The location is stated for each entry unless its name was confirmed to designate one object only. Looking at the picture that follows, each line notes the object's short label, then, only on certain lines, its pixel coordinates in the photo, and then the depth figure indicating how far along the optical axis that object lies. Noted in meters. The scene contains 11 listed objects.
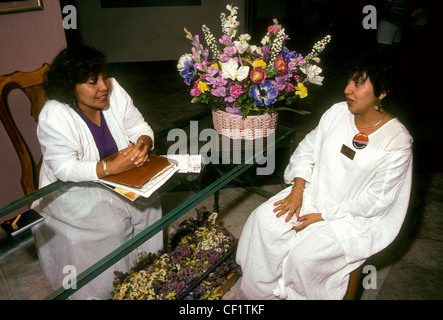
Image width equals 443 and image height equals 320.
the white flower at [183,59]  1.84
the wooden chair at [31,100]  1.93
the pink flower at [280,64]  1.73
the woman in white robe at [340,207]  1.63
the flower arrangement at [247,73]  1.73
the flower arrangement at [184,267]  1.79
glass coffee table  1.27
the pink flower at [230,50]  1.71
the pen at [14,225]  1.35
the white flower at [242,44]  1.74
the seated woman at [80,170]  1.63
